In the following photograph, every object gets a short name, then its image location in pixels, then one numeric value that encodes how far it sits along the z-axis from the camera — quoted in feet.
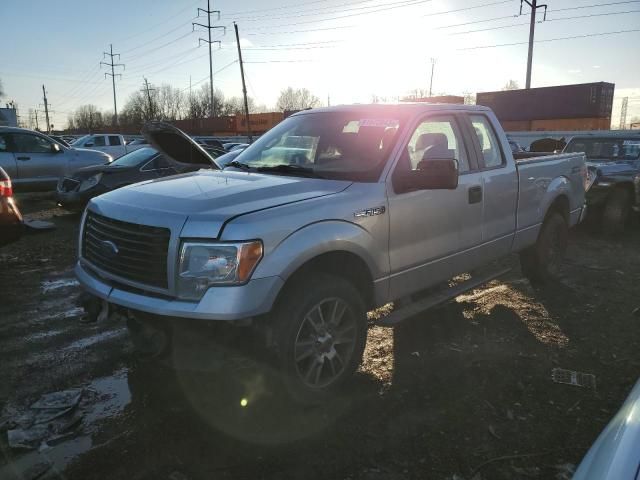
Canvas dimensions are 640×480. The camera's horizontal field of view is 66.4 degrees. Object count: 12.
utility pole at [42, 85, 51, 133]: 328.82
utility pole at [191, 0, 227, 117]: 177.17
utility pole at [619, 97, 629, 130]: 327.67
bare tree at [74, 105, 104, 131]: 395.73
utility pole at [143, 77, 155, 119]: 261.83
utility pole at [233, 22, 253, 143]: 116.57
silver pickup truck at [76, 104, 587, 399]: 8.86
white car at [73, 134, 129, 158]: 70.79
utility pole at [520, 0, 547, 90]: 110.63
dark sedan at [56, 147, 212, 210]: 30.81
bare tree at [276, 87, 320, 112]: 355.56
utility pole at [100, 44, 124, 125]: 260.87
